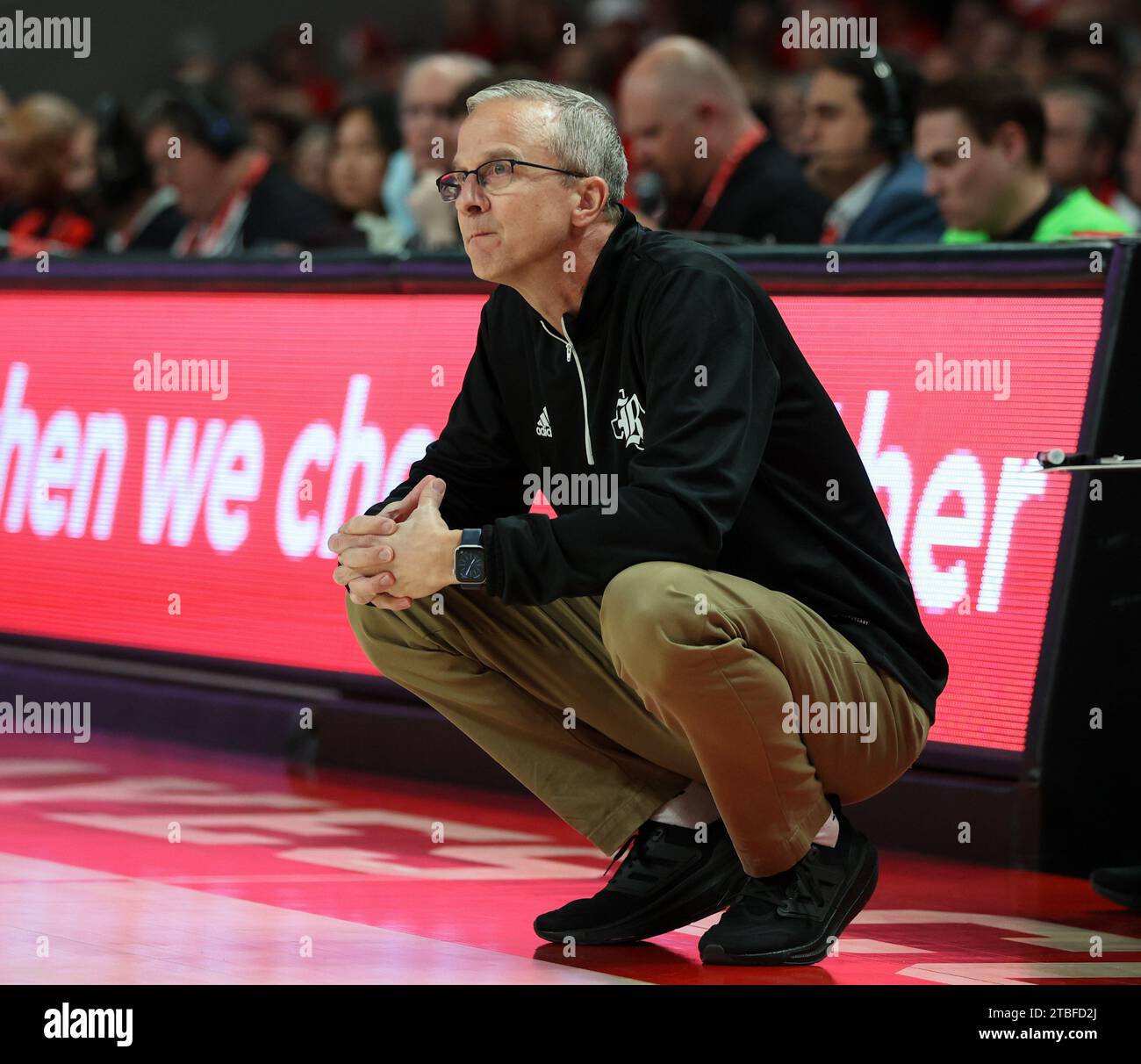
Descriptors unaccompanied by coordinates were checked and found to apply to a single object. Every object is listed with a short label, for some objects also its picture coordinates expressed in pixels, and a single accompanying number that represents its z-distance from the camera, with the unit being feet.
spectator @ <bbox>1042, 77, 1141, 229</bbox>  48.85
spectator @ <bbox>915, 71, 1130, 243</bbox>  37.99
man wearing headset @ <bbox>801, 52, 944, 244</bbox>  43.68
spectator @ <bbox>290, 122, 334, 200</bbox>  66.64
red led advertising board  28.40
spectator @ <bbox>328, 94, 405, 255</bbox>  55.77
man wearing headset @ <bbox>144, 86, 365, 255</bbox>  52.85
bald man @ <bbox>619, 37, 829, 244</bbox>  43.88
